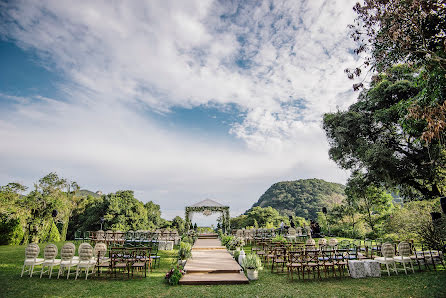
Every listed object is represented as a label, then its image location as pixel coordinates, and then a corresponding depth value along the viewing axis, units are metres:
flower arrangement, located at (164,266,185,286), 6.15
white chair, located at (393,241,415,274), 6.87
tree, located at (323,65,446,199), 11.10
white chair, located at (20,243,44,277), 6.61
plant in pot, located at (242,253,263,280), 6.68
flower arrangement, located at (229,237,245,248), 9.76
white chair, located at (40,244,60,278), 6.70
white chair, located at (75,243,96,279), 6.72
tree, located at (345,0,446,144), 5.66
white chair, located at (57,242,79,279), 6.71
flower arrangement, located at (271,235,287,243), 10.28
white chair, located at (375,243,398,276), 6.84
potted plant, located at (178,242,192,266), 8.07
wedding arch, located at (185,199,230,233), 19.84
